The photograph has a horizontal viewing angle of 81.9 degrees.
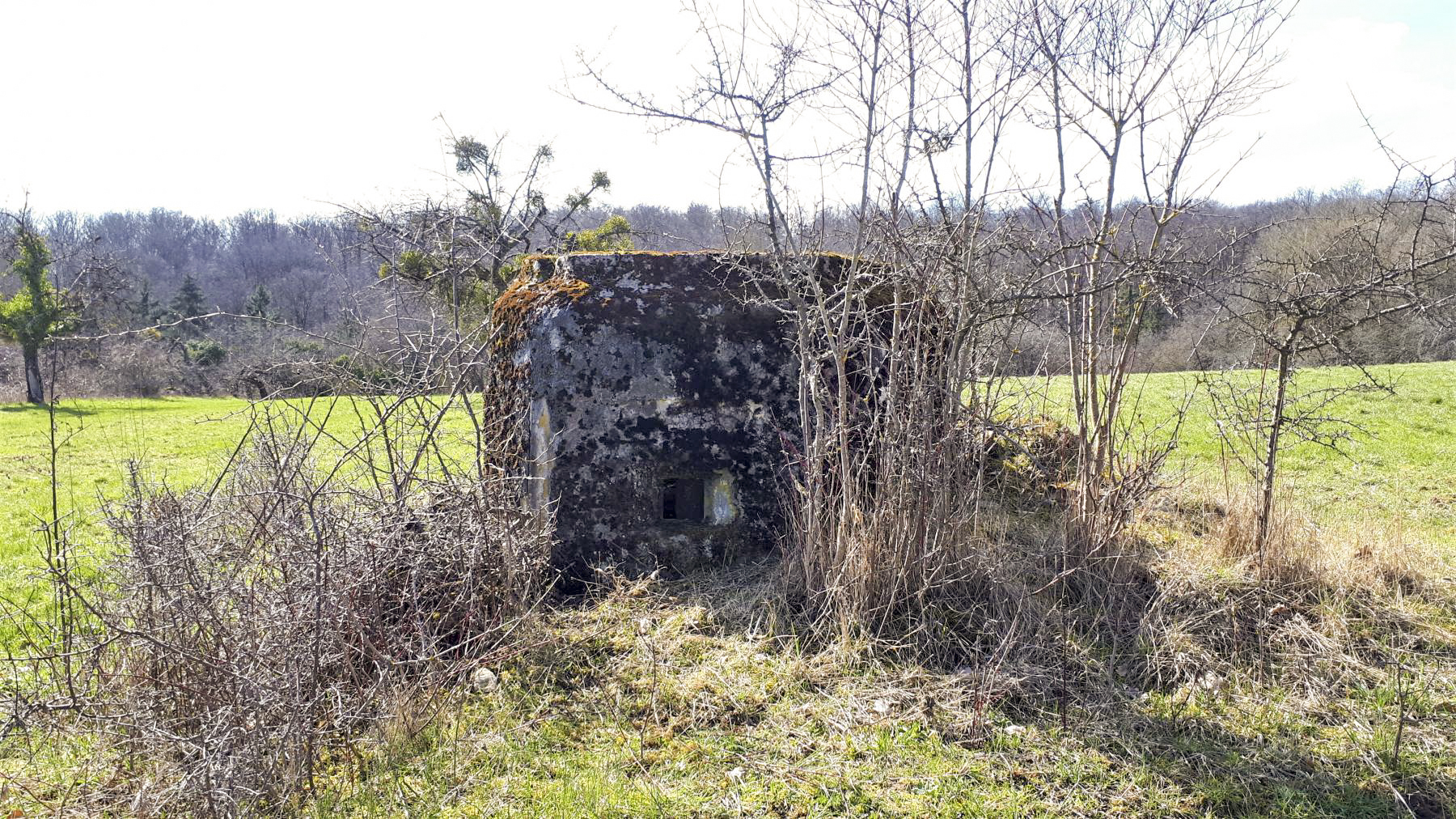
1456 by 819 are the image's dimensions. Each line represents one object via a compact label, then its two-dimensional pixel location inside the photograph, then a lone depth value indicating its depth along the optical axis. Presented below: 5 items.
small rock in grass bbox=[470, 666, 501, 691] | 3.80
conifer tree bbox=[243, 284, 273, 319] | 35.79
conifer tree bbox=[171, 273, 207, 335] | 38.78
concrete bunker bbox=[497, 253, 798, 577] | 4.89
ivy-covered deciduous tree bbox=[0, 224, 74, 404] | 23.64
